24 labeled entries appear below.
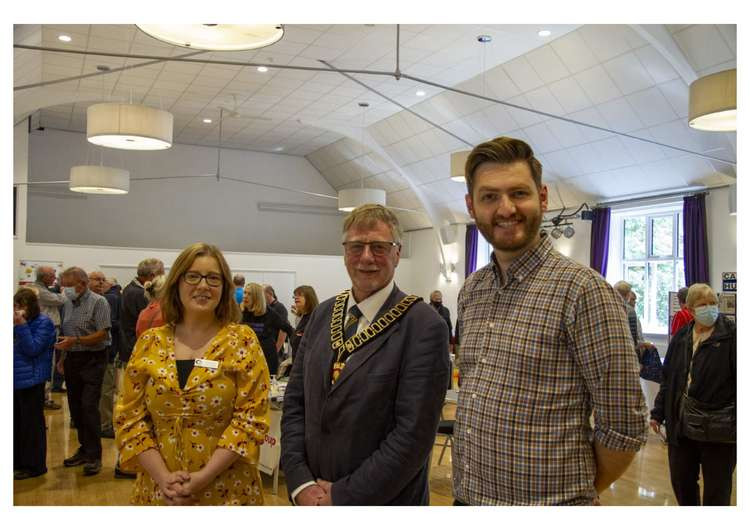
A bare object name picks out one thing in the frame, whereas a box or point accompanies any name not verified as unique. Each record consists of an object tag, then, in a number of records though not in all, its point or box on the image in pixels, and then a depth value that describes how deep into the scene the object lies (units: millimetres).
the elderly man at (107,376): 6547
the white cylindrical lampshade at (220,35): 4012
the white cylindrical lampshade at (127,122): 6691
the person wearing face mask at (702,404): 3604
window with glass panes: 11523
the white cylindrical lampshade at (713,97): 4746
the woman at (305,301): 5777
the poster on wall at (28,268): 12859
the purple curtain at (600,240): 12117
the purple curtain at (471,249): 15555
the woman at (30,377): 4922
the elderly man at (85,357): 5457
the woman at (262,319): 5844
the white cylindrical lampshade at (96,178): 10195
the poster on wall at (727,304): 7869
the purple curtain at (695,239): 10320
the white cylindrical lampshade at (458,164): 8406
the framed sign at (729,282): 8977
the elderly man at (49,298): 7590
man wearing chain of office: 1843
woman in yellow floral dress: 2285
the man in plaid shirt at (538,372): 1516
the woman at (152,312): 4664
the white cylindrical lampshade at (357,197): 11945
